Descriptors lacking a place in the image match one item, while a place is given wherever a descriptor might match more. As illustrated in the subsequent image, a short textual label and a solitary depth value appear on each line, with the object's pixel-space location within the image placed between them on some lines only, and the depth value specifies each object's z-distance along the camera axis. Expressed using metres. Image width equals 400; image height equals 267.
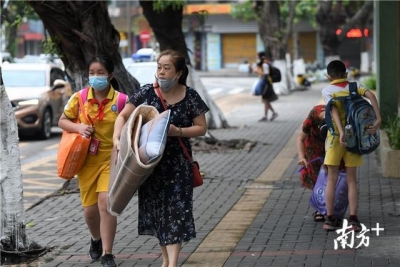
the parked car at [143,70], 22.72
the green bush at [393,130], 12.59
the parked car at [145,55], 30.33
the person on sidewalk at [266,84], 23.31
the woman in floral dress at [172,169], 7.21
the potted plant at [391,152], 12.27
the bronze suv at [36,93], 20.64
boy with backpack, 8.86
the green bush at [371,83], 28.77
